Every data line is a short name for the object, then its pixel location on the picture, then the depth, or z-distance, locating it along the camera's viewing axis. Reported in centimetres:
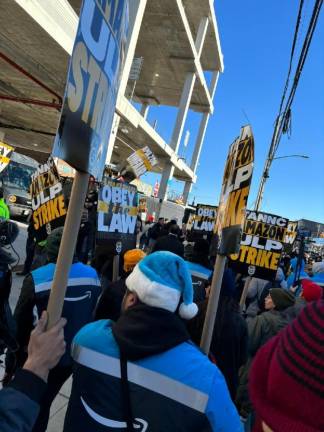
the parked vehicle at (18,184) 1761
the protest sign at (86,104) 128
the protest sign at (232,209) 226
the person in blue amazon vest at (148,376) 143
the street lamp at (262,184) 1893
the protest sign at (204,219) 1114
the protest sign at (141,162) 824
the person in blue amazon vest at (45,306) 265
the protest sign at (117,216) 462
